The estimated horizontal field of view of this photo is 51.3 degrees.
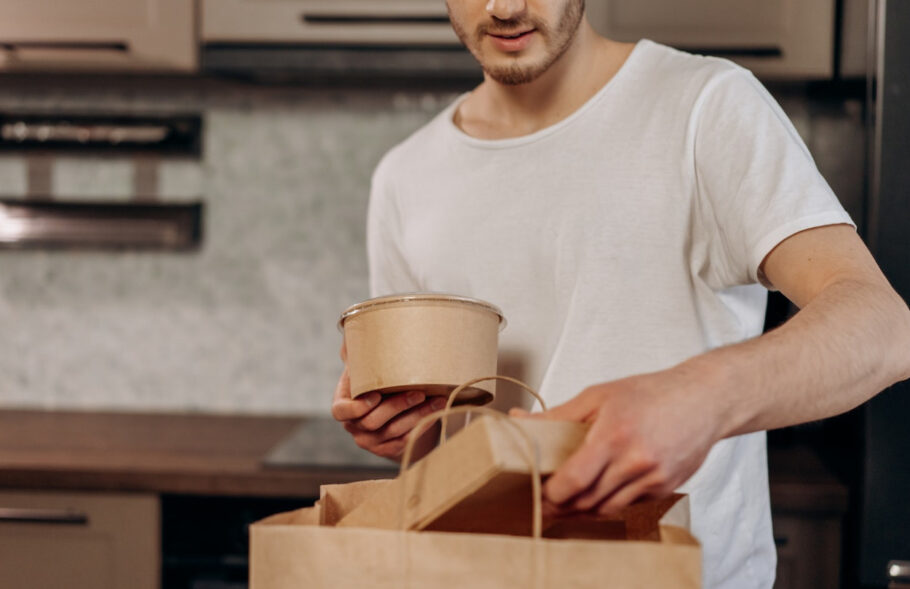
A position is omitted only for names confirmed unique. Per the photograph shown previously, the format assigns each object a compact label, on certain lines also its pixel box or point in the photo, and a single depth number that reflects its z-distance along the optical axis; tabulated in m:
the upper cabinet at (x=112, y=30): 1.78
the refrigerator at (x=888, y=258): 1.44
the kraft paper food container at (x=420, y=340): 0.85
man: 0.91
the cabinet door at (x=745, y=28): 1.67
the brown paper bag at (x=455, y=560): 0.56
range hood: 1.73
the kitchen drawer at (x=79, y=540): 1.59
